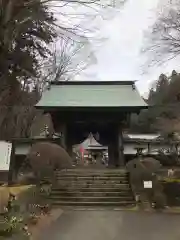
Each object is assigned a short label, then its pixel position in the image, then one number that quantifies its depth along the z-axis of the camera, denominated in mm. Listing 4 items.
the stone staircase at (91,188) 8362
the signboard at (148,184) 8428
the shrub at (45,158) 9103
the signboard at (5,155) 7410
